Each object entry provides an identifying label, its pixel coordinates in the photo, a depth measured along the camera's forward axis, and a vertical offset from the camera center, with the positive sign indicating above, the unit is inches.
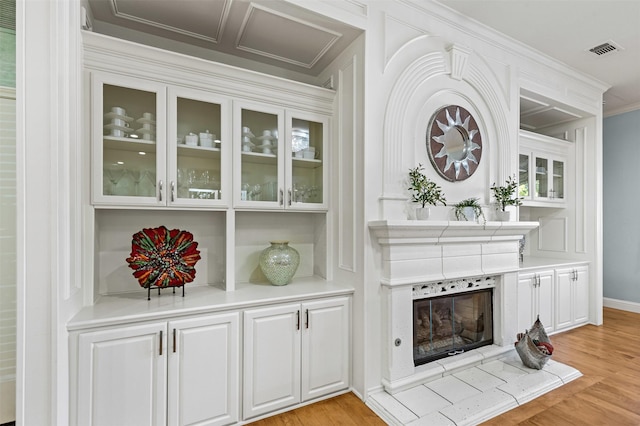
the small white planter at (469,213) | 110.7 +0.1
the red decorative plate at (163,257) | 79.4 -11.5
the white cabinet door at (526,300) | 130.2 -36.9
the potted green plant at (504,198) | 117.3 +5.7
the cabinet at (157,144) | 78.0 +18.4
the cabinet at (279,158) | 94.0 +17.5
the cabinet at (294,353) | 82.8 -39.3
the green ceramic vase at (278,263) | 98.3 -15.7
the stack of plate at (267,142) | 97.2 +22.2
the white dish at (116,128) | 78.9 +21.9
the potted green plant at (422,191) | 98.9 +7.1
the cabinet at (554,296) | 133.2 -38.4
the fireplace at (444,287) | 93.4 -25.0
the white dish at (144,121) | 82.5 +24.4
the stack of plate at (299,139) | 101.7 +24.3
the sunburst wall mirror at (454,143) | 108.1 +25.2
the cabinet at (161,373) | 67.1 -36.8
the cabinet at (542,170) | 154.7 +22.3
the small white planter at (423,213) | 97.8 +0.0
